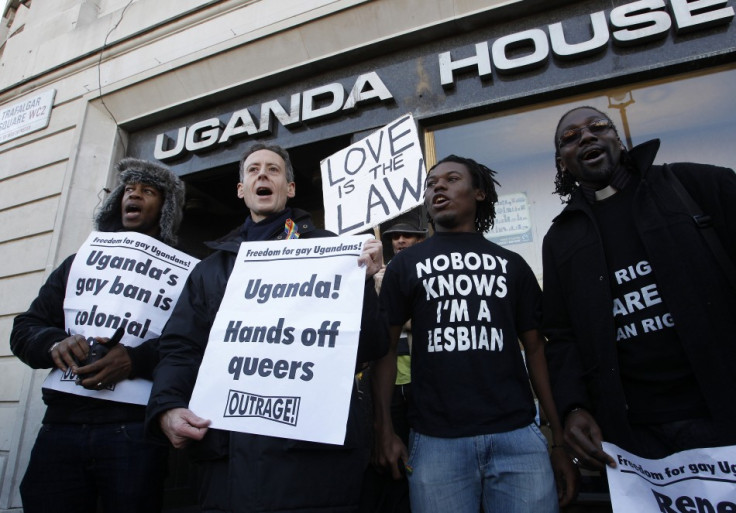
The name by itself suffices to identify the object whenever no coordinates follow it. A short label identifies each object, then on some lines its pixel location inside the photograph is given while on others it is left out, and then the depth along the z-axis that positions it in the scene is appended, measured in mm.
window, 3756
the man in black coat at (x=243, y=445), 1484
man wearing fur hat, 2074
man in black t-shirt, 1713
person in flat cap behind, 1771
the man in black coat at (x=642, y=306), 1460
